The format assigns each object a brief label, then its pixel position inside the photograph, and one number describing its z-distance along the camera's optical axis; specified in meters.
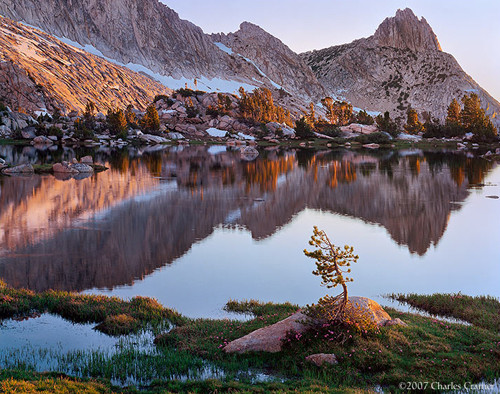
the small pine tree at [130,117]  174.65
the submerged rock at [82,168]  60.68
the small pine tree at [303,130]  171.62
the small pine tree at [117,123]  153.75
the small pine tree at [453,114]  170.88
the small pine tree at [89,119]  158.38
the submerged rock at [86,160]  68.19
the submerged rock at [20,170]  56.25
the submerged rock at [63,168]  59.03
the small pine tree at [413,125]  178.29
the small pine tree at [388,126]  165.75
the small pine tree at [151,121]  163.00
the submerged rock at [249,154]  96.40
